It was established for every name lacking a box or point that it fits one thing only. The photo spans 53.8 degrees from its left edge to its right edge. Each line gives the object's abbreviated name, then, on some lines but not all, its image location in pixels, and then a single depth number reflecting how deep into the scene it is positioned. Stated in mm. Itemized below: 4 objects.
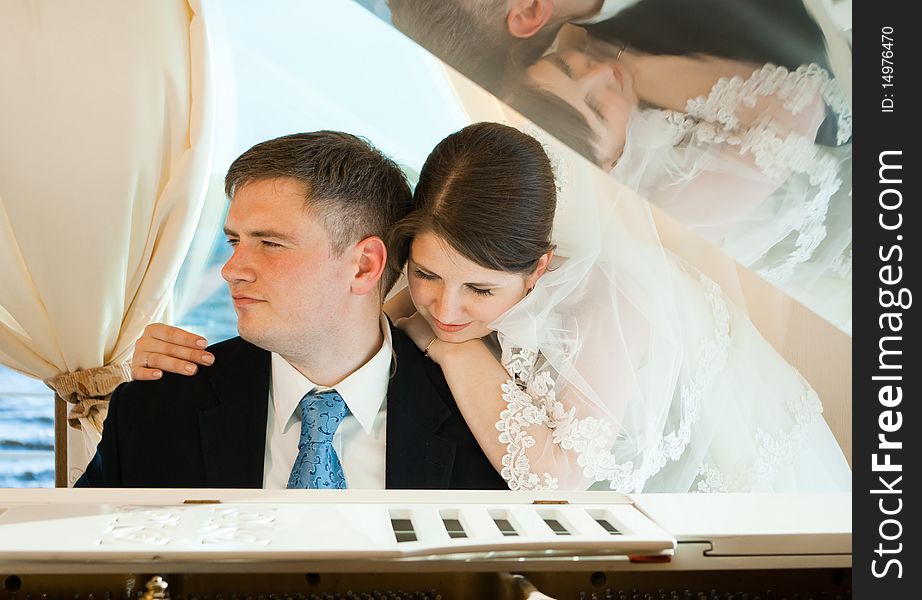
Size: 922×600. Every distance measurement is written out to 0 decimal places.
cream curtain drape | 2316
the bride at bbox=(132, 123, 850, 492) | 2357
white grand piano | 1210
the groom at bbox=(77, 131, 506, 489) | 2320
